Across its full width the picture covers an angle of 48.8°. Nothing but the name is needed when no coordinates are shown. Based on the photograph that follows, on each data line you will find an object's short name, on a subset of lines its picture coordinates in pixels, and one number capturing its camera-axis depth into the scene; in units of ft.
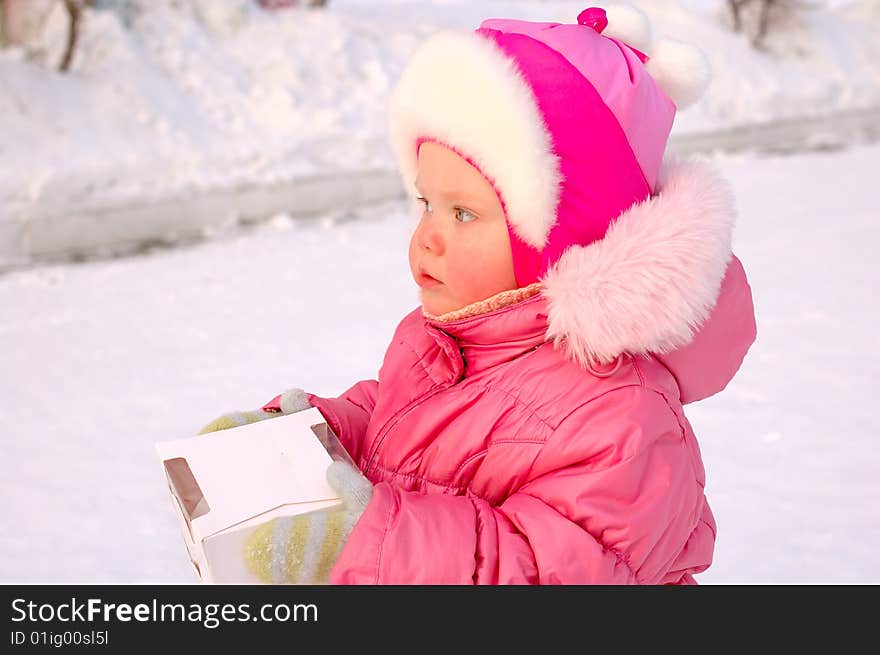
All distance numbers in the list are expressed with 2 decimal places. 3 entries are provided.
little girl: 3.25
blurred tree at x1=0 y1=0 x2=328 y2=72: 14.56
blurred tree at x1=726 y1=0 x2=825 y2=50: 22.77
